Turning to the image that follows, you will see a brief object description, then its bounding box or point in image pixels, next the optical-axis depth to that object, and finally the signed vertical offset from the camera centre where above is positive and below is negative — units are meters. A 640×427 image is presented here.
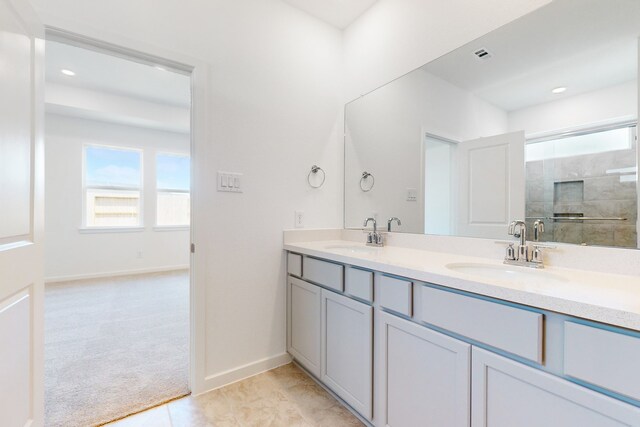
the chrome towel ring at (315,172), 2.18 +0.32
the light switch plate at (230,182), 1.78 +0.20
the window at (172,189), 5.09 +0.44
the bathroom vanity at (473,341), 0.70 -0.43
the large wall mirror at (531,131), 1.08 +0.41
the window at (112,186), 4.50 +0.44
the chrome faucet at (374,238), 1.98 -0.17
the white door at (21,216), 0.90 -0.01
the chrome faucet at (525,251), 1.20 -0.16
